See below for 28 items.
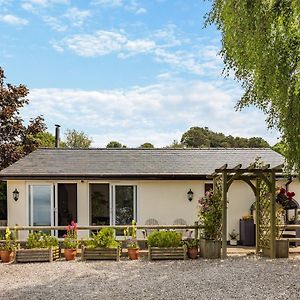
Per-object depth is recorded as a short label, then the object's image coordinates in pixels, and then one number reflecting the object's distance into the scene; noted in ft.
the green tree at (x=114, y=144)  151.23
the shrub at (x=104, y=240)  37.55
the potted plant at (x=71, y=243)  37.63
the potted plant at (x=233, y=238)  47.19
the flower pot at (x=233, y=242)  47.19
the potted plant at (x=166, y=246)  37.29
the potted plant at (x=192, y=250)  37.91
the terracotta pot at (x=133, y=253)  37.76
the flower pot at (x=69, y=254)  37.60
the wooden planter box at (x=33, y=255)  36.73
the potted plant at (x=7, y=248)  37.32
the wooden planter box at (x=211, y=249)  37.78
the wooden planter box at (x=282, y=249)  38.17
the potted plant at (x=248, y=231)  46.29
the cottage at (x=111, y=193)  47.85
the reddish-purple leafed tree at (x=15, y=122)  69.41
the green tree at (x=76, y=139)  146.10
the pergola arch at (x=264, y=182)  37.86
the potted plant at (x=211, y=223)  37.86
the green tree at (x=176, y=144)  154.81
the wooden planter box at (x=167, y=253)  37.27
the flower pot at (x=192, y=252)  37.88
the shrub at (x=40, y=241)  38.04
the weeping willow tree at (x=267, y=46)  23.18
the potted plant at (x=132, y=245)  37.81
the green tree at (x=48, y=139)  95.24
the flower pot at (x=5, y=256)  37.32
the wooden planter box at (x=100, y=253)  37.17
